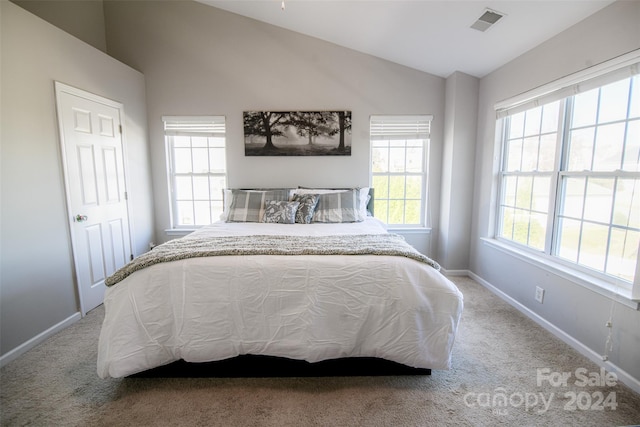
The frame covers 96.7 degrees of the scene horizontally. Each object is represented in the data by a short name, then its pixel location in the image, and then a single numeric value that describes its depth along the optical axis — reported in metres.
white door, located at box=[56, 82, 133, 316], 2.47
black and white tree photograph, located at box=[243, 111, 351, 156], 3.59
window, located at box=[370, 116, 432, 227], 3.68
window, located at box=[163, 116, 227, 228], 3.67
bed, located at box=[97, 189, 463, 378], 1.66
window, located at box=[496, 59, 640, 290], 1.82
